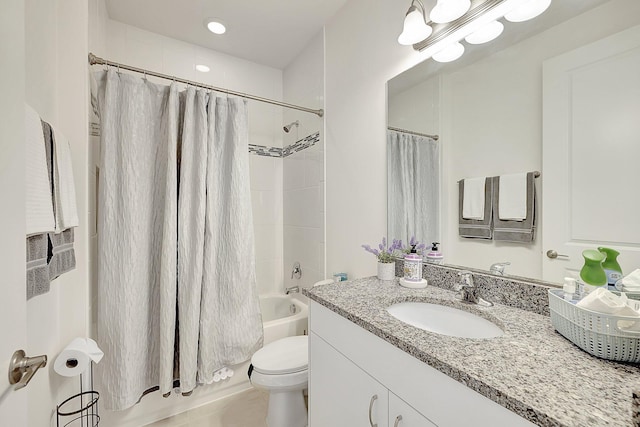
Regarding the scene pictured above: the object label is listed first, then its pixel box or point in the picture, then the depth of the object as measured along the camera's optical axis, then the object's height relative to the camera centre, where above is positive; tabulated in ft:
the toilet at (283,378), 4.62 -2.81
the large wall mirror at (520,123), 2.64 +1.08
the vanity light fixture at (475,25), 3.24 +2.45
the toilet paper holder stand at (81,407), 4.13 -3.07
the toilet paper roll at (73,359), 3.78 -2.05
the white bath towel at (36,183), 2.45 +0.28
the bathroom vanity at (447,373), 1.66 -1.14
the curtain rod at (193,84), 4.59 +2.56
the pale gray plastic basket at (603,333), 1.93 -0.90
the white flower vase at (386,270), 4.56 -0.98
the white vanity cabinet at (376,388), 1.98 -1.61
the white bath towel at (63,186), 3.12 +0.31
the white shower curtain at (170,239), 4.82 -0.52
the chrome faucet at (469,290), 3.39 -1.00
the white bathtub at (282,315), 6.38 -2.74
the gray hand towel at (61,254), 2.96 -0.49
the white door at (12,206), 1.65 +0.04
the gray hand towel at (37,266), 2.45 -0.50
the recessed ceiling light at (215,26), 6.45 +4.45
